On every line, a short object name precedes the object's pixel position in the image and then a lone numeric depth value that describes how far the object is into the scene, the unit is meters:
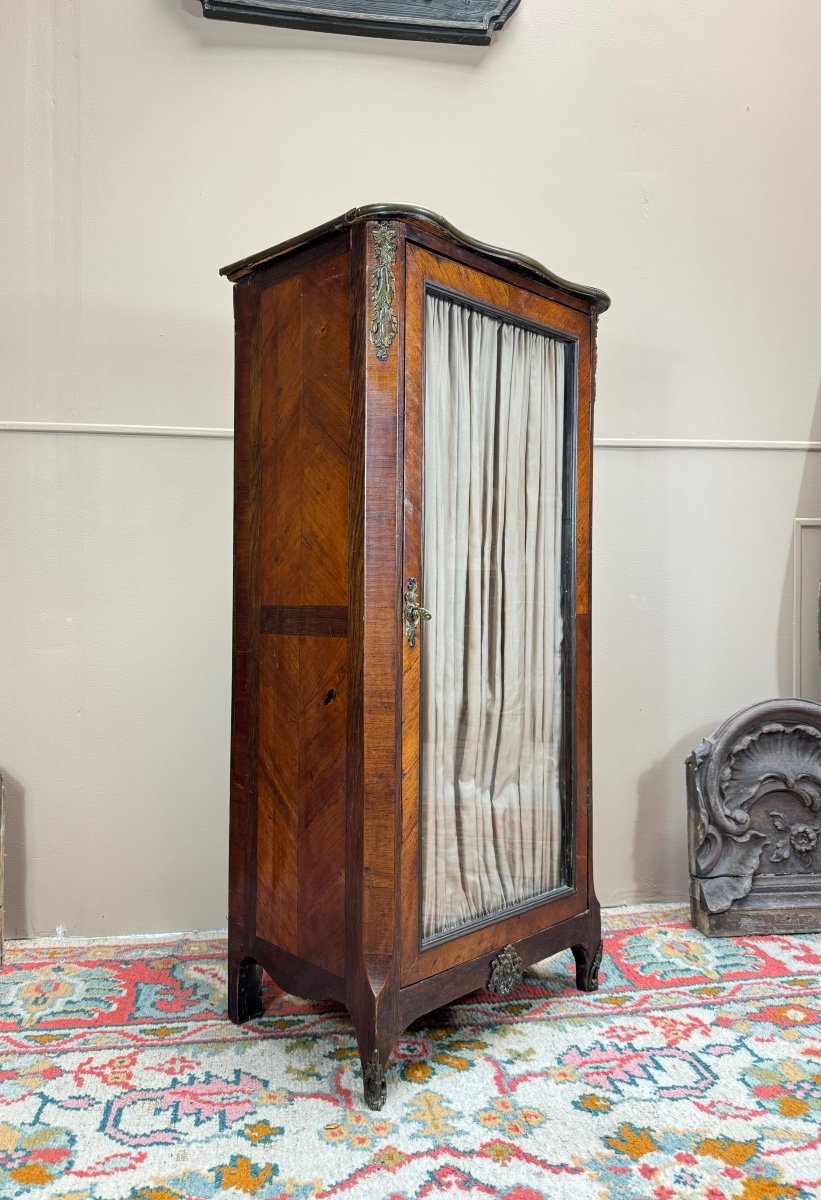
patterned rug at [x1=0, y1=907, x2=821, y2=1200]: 1.55
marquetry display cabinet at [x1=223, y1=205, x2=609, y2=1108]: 1.80
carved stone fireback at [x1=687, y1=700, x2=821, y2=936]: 2.67
